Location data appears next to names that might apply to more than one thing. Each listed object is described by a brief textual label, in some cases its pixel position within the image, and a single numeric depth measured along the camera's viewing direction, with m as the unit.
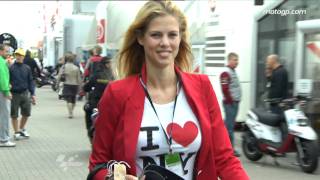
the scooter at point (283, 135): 8.05
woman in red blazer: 2.29
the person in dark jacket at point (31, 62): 17.92
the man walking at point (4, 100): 9.73
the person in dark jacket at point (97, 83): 9.29
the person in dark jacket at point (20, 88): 10.71
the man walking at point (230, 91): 9.52
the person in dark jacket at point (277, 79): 9.78
